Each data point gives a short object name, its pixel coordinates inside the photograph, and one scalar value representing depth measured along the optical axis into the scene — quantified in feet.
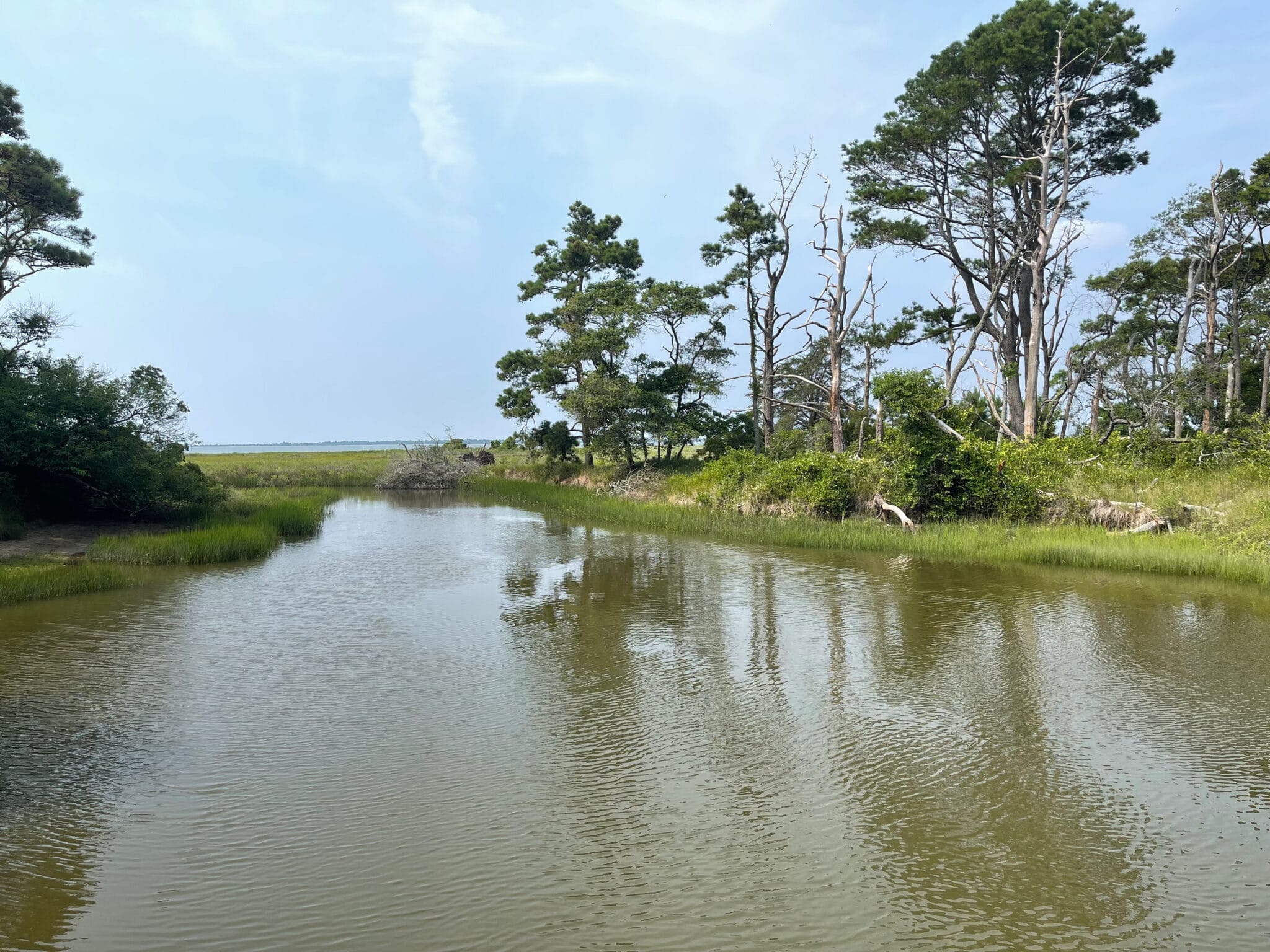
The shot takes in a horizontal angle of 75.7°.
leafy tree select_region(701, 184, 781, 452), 79.87
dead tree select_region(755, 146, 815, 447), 79.56
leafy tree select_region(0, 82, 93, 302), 55.36
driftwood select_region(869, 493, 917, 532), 49.44
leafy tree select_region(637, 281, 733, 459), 83.97
